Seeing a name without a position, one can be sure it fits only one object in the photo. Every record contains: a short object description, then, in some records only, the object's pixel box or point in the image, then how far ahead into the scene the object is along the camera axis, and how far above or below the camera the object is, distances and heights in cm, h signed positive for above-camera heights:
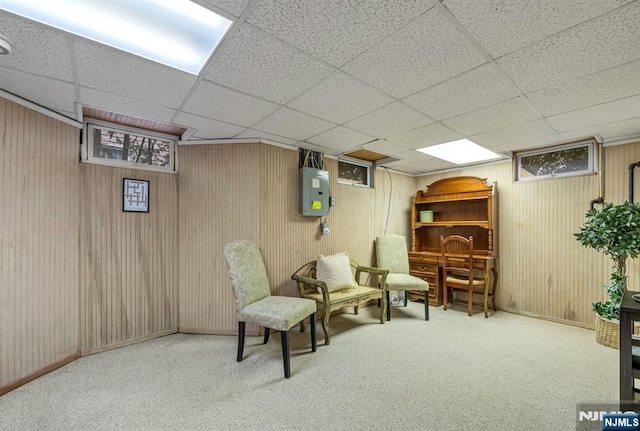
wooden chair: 379 -77
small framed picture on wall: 289 +21
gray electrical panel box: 347 +30
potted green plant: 262 -26
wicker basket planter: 274 -120
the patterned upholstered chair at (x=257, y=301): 235 -85
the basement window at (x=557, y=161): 338 +73
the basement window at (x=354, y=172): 420 +70
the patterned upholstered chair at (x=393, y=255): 429 -64
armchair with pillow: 293 -84
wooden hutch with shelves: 407 -11
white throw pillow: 328 -71
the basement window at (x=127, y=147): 274 +73
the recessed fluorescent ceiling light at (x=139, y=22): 132 +101
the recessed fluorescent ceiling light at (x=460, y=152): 348 +89
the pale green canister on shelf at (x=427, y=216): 473 -1
